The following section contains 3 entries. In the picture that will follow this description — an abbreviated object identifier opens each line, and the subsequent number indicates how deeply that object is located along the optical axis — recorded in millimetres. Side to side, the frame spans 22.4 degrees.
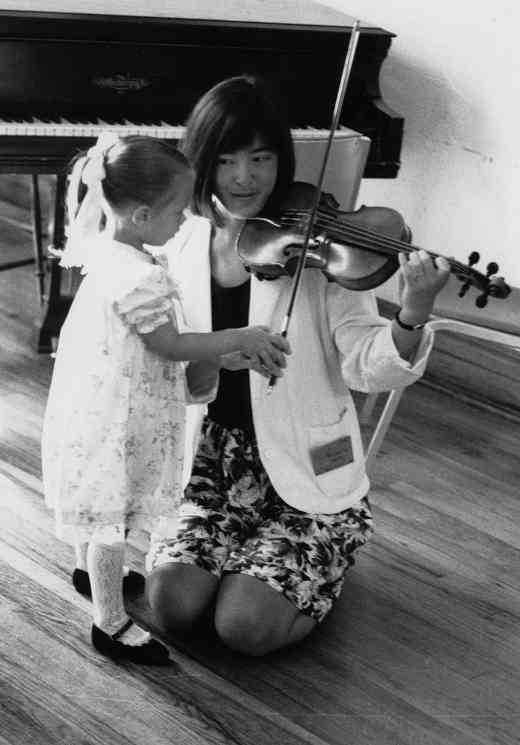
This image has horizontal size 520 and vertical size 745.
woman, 2291
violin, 2182
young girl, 2064
